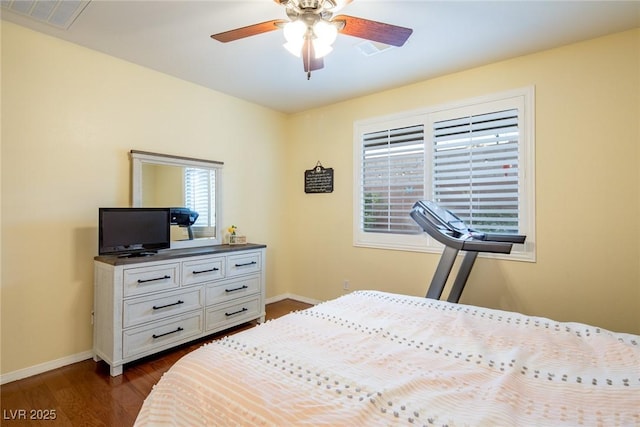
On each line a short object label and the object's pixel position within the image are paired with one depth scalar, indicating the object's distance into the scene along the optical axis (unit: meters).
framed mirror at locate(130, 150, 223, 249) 2.96
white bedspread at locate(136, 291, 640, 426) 0.91
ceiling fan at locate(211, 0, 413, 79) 1.74
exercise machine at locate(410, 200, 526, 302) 2.47
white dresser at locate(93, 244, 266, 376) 2.43
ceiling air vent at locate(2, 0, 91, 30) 2.07
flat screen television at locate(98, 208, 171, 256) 2.52
